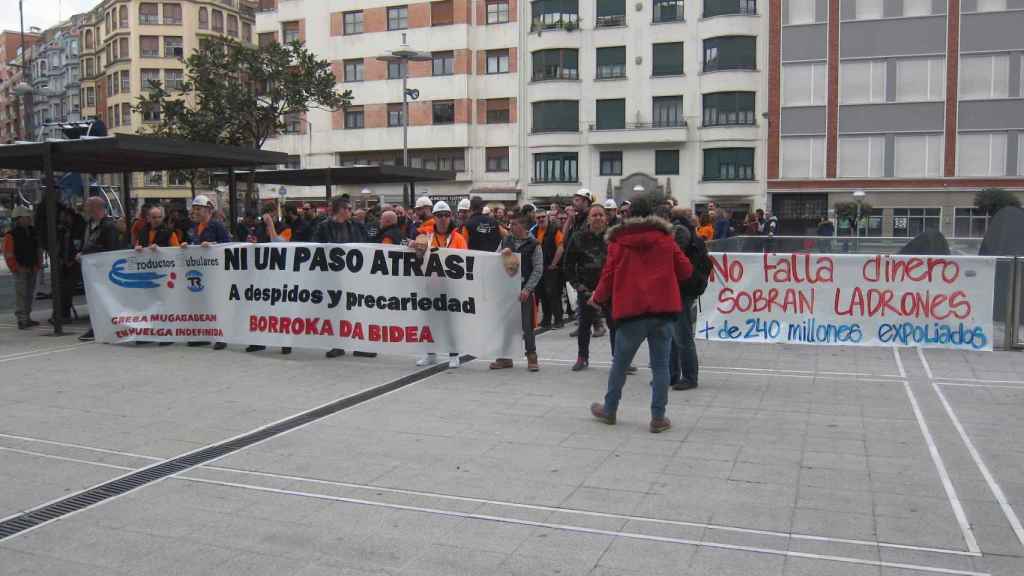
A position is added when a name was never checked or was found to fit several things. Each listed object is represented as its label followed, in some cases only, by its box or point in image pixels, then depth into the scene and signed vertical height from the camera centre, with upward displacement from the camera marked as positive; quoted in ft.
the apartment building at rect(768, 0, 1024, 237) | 142.41 +17.94
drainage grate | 17.15 -5.36
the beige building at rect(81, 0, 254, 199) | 250.57 +49.90
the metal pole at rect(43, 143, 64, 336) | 40.40 -1.07
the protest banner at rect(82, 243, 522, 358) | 32.96 -2.75
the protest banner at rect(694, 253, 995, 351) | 36.04 -3.14
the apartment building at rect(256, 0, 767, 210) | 157.58 +23.29
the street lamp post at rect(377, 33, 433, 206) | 87.95 +16.56
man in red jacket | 23.03 -1.71
